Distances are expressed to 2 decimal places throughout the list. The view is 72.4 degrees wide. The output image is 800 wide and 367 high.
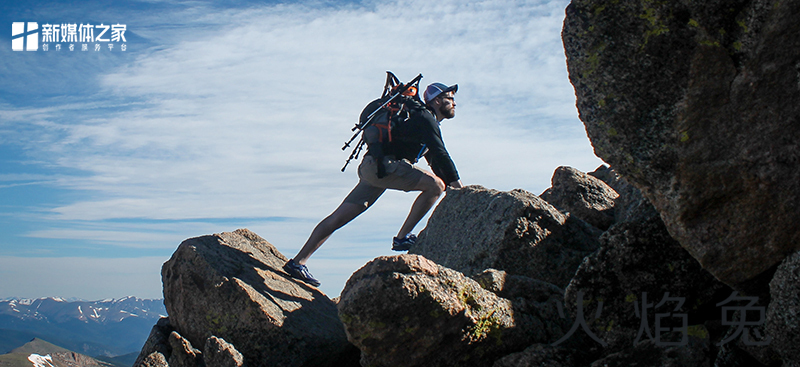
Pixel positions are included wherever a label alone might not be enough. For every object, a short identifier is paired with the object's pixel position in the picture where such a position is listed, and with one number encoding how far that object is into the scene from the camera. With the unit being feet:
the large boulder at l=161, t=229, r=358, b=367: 31.24
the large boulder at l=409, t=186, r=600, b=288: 31.71
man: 38.65
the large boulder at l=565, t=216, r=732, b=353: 22.43
